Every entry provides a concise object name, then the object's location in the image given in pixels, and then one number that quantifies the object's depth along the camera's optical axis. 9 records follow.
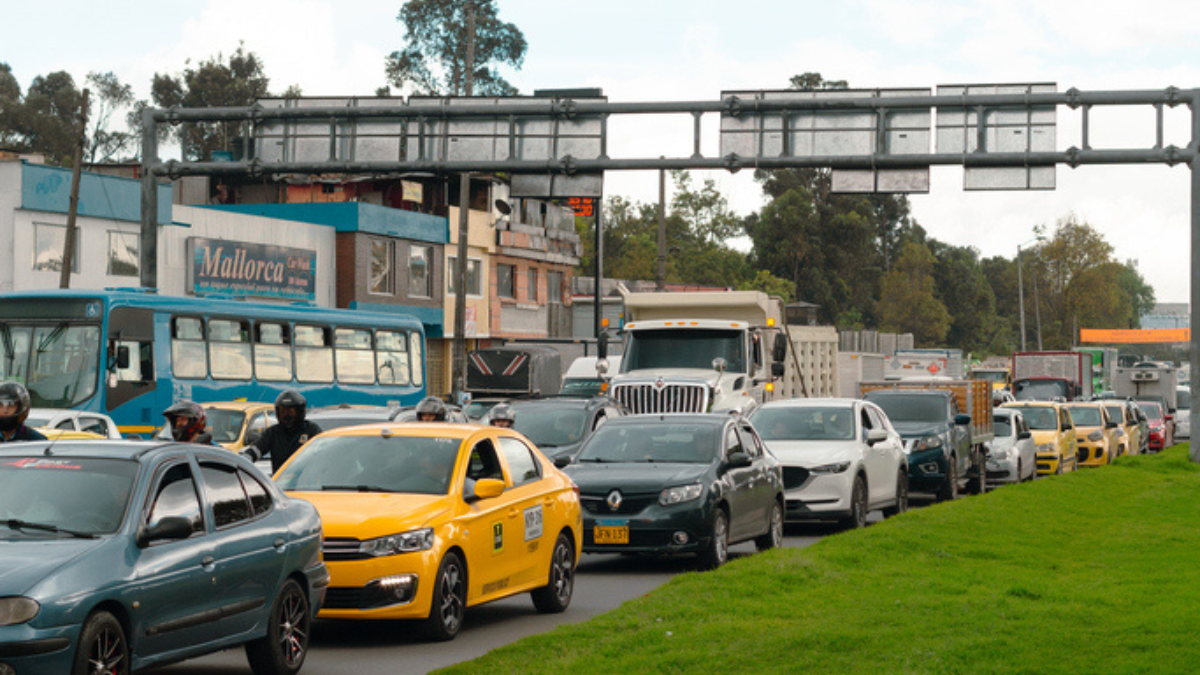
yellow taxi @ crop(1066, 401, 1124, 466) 37.62
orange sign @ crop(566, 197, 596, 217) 68.38
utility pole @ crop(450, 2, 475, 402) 41.41
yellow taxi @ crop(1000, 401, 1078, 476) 33.75
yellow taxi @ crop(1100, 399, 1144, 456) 42.47
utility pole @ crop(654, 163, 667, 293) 48.94
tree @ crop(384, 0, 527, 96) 83.31
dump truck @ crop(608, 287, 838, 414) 27.14
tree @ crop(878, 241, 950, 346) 110.38
